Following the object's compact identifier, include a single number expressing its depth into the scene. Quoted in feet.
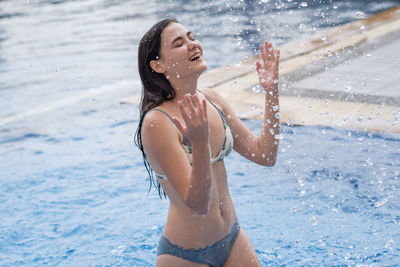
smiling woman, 13.69
